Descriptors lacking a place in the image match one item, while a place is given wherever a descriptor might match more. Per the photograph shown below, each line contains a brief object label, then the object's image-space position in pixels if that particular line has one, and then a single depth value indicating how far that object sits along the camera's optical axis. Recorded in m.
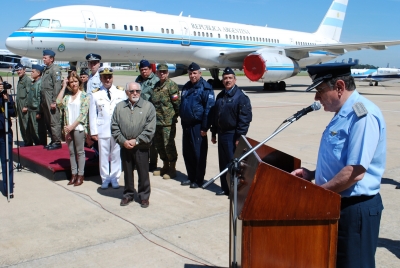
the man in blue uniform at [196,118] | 5.97
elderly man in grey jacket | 5.08
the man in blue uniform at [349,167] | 2.28
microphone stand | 2.29
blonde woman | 6.00
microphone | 2.43
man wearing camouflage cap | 6.30
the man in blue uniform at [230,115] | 5.48
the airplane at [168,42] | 15.70
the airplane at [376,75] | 35.84
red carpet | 6.30
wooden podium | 2.18
